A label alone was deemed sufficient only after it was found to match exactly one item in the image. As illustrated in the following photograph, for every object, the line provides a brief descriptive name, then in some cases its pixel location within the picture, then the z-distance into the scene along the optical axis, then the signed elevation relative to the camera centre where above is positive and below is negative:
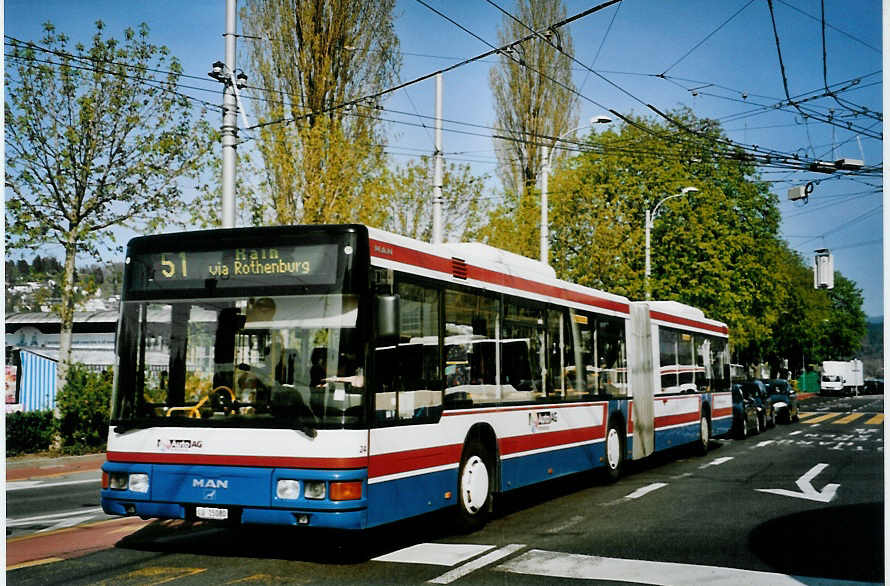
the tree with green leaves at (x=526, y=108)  17.38 +7.78
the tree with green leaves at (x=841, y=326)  56.12 +3.59
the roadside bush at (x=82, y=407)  20.97 -0.46
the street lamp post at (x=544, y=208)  24.98 +4.53
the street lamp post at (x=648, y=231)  33.62 +5.49
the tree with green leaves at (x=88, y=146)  19.20 +4.79
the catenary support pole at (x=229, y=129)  14.82 +3.82
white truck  72.81 +0.51
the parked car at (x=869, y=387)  71.32 -0.30
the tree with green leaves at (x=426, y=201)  27.08 +5.09
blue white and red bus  7.98 +0.03
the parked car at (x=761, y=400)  29.30 -0.51
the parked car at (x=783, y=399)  35.00 -0.55
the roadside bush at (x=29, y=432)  20.58 -0.95
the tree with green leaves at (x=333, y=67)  24.41 +8.29
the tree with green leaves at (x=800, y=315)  61.75 +4.29
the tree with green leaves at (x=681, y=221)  34.62 +6.40
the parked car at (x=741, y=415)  26.36 -0.86
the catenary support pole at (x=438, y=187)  21.92 +4.39
